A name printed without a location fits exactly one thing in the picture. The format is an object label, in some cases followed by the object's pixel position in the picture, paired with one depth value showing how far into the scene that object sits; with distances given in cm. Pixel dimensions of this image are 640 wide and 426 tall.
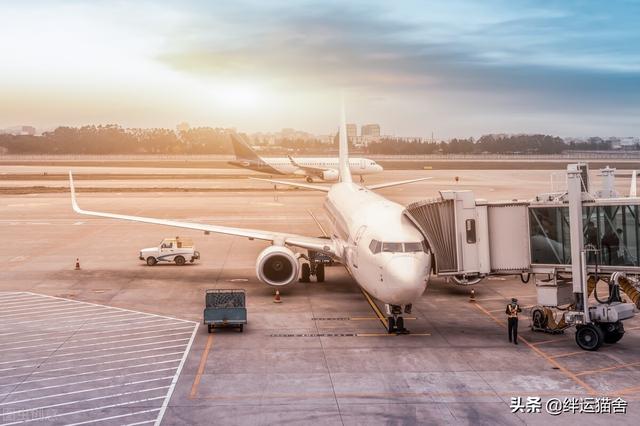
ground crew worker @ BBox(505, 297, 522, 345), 2589
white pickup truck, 4388
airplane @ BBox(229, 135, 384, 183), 11144
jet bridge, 2528
